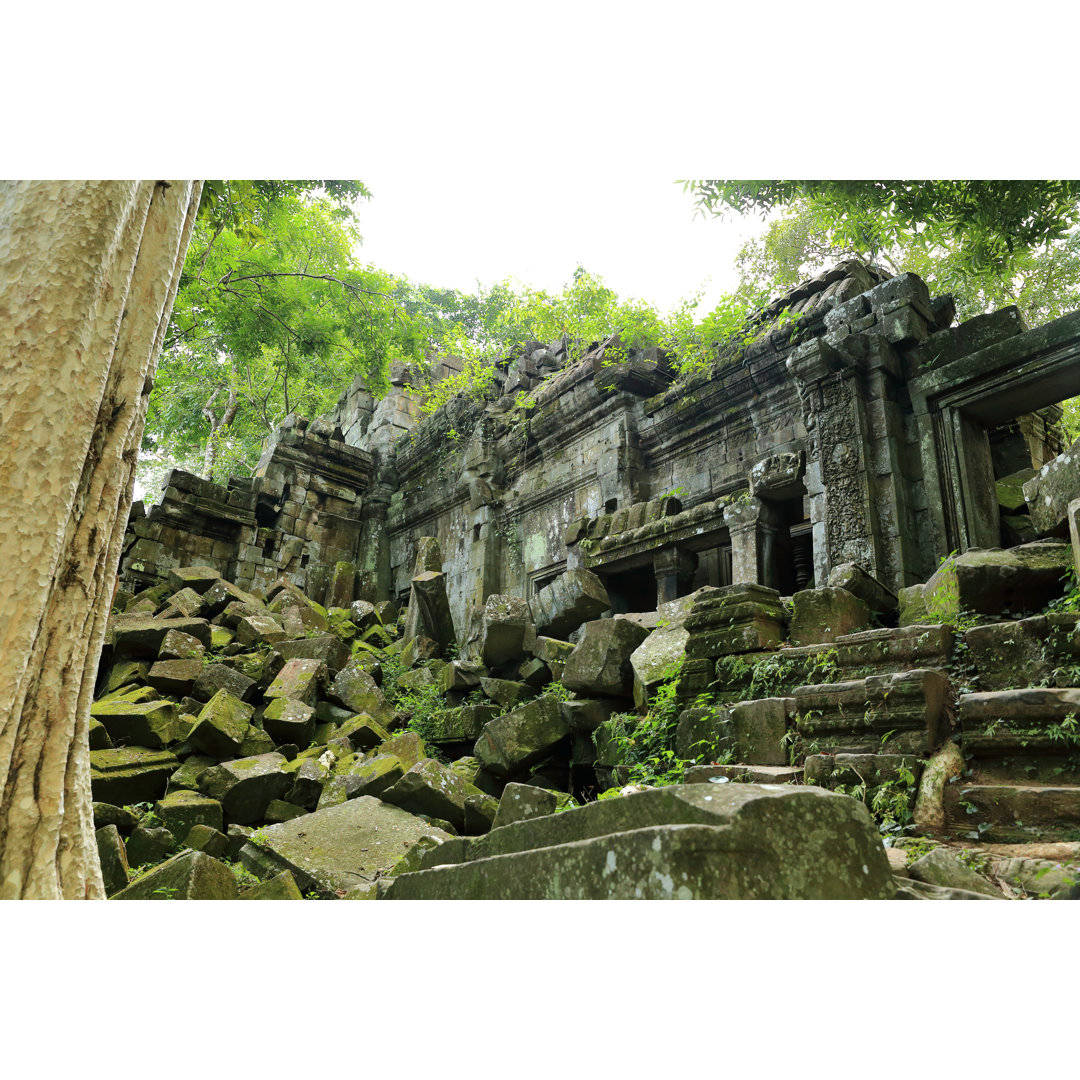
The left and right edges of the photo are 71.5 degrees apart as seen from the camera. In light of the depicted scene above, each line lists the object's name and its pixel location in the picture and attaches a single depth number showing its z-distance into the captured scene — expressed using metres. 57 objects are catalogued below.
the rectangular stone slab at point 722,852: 1.64
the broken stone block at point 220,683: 6.52
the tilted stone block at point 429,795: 4.88
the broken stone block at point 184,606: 8.32
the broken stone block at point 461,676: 7.45
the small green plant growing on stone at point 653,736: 4.49
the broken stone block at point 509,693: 6.84
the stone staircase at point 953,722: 2.81
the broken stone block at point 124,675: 6.75
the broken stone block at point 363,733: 6.25
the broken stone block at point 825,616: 4.70
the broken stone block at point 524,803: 4.00
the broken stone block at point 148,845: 4.31
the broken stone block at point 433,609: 9.15
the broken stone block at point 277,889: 3.64
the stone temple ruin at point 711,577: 3.07
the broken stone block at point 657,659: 5.08
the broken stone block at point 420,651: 8.71
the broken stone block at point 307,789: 5.20
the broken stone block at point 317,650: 7.71
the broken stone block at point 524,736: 5.53
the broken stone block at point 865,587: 4.89
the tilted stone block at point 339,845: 4.04
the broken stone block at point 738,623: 4.73
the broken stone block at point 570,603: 7.04
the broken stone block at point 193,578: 9.48
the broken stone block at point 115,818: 4.48
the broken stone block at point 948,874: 2.26
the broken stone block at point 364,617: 10.38
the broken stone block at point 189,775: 5.22
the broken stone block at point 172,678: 6.56
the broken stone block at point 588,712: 5.49
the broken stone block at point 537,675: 6.96
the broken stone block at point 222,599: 9.02
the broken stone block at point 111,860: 3.79
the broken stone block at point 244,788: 5.00
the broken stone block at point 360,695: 6.95
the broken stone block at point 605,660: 5.54
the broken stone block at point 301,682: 6.52
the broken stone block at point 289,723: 6.07
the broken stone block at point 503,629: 7.22
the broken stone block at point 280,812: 5.06
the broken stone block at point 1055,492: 4.08
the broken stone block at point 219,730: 5.53
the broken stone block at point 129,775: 5.00
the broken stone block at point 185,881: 3.26
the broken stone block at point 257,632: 8.01
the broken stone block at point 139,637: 7.20
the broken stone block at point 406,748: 5.75
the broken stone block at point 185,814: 4.70
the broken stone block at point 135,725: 5.57
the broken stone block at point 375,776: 5.09
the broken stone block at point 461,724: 6.57
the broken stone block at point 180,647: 7.11
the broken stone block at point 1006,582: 4.09
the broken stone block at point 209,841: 4.43
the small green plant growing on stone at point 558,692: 6.22
